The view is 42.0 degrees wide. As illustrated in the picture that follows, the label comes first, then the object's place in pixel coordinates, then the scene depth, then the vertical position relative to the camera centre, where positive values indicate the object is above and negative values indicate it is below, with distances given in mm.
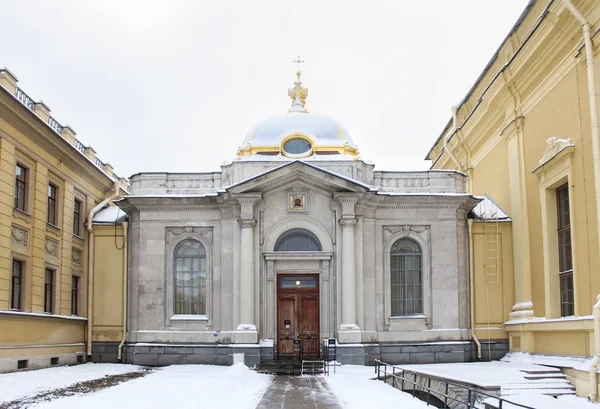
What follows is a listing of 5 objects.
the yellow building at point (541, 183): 19766 +3855
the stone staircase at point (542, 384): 18359 -1701
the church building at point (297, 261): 26297 +1852
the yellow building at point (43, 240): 22984 +2495
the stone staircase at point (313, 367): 23312 -1609
